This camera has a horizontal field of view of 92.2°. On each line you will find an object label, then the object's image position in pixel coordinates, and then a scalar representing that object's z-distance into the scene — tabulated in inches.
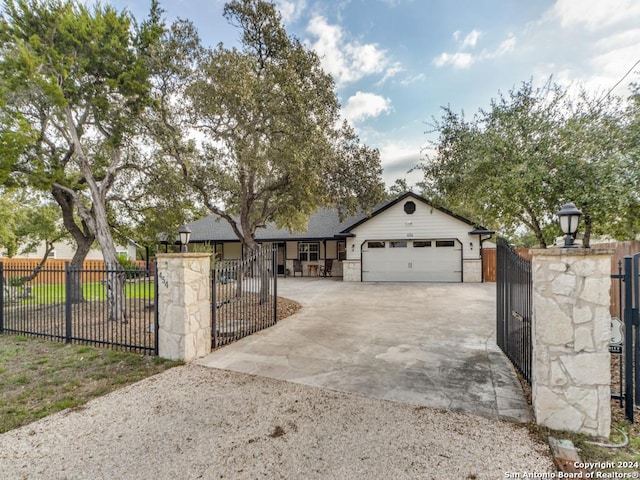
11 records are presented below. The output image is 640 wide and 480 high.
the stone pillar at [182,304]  190.2
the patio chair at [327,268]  776.9
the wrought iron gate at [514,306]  152.4
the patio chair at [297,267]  792.3
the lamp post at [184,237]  231.0
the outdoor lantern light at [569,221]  116.1
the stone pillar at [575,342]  111.2
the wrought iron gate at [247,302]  228.5
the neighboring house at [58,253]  968.9
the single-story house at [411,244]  606.9
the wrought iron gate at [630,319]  118.5
